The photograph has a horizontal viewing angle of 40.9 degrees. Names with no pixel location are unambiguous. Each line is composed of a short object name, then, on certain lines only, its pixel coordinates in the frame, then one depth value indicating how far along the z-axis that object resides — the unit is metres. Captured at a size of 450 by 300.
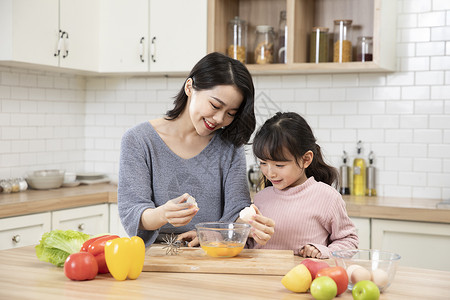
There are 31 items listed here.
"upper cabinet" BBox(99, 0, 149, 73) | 4.38
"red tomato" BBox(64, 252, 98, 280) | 1.81
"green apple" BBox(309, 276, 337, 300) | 1.59
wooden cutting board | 1.92
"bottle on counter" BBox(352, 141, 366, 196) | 4.11
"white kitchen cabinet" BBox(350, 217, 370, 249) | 3.62
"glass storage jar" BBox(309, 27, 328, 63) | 4.03
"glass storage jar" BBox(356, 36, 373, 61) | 3.91
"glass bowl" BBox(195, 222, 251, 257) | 2.05
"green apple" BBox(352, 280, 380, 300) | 1.56
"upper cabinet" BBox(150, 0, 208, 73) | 4.21
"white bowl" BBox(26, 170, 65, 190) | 4.24
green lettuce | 2.00
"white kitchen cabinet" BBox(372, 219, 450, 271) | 3.47
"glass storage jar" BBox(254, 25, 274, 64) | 4.13
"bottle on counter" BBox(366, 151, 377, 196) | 4.11
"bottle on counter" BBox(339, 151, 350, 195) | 4.15
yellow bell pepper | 1.81
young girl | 2.31
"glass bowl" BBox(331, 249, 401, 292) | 1.67
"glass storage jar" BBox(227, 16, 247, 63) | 4.20
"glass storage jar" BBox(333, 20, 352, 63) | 3.95
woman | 2.33
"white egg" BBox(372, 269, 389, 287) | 1.67
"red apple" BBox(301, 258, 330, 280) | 1.74
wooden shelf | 3.85
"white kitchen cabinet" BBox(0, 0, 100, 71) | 3.77
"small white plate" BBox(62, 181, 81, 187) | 4.56
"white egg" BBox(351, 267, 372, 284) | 1.66
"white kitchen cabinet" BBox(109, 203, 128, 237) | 4.29
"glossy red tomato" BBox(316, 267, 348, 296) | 1.64
